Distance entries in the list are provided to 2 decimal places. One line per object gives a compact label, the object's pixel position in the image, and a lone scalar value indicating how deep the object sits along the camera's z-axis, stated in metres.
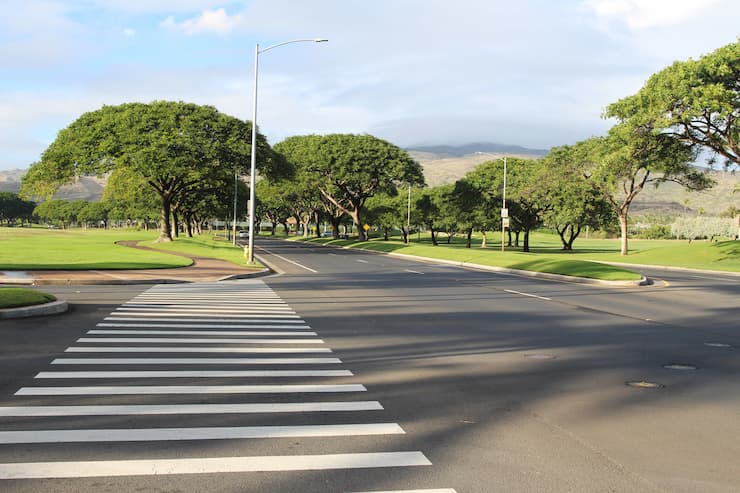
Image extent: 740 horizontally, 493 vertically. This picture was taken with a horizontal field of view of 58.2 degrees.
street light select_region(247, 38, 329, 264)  32.35
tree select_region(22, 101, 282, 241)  48.00
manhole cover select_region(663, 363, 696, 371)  9.44
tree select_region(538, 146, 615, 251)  63.81
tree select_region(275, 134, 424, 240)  70.69
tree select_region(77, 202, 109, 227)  184.12
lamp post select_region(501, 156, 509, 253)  46.75
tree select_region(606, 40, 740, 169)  37.25
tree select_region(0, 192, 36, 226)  165.62
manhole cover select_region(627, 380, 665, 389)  8.18
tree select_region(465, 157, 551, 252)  74.25
